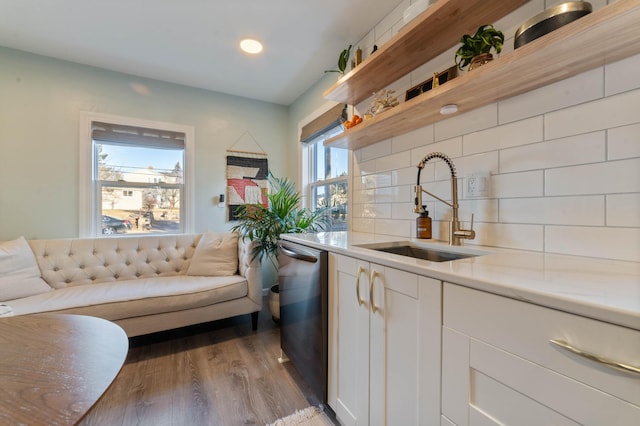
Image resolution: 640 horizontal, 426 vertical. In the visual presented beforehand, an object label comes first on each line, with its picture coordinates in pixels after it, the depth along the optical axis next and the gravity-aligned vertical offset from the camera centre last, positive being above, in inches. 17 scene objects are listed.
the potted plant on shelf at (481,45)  41.5 +27.1
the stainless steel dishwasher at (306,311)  51.1 -21.7
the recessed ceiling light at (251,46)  81.8 +52.9
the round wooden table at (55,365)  17.8 -13.6
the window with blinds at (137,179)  99.0 +12.8
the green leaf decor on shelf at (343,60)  75.7 +43.6
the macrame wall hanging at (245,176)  119.4 +16.8
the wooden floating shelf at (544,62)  27.7 +19.7
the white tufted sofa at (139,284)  69.8 -22.9
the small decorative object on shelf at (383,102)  60.7 +25.9
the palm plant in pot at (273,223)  91.2 -3.9
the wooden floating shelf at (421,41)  44.1 +34.3
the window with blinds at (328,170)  95.4 +17.1
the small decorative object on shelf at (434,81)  49.4 +26.1
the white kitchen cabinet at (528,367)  18.2 -12.6
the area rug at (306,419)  52.0 -41.5
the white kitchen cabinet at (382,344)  31.3 -18.8
